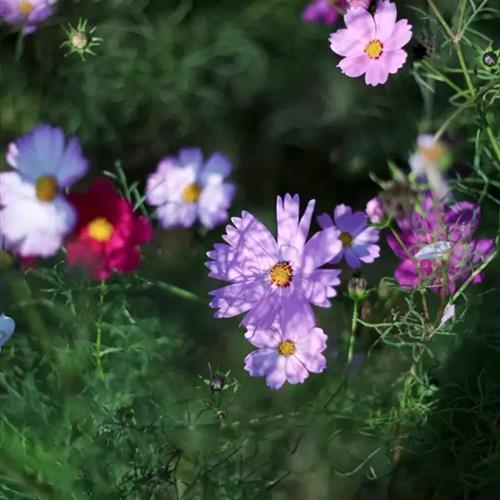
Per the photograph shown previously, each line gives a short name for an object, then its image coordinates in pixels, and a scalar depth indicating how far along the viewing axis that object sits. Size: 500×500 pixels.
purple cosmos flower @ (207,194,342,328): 1.44
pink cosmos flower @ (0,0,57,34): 1.60
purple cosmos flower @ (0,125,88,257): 1.55
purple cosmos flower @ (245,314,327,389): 1.44
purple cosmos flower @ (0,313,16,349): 1.45
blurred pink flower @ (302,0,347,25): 1.66
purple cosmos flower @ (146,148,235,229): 1.61
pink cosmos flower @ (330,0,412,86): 1.45
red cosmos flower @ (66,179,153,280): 1.51
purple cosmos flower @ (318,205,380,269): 1.49
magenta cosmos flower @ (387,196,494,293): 1.44
